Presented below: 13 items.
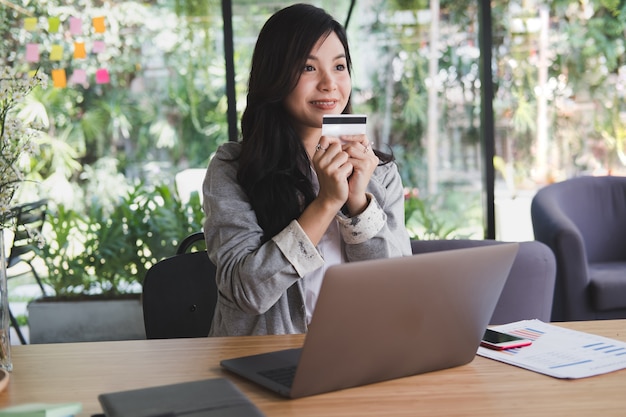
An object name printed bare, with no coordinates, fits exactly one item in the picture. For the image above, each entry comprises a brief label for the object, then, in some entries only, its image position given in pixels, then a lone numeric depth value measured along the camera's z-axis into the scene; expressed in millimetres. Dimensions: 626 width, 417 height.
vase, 1285
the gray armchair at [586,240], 3621
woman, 1767
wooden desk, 1141
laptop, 1123
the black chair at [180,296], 1919
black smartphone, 1436
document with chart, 1304
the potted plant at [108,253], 4156
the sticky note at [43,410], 1043
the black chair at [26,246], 3690
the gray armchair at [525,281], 2750
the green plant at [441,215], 4363
